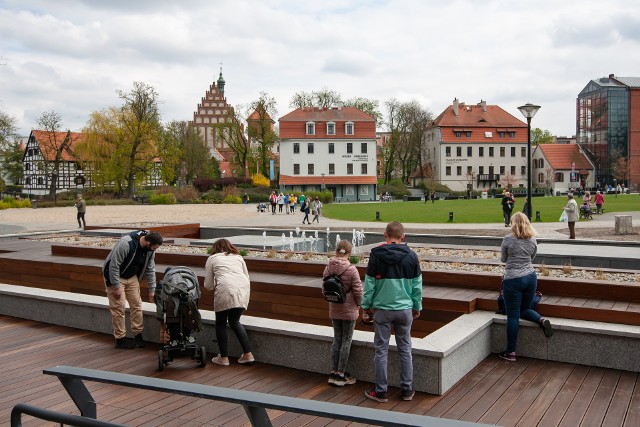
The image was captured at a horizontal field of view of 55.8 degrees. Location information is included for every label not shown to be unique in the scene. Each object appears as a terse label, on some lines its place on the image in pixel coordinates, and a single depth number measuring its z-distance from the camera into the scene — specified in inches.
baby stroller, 269.3
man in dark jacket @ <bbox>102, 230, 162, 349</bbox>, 305.7
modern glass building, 3688.5
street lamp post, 768.9
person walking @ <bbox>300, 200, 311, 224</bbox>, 1396.4
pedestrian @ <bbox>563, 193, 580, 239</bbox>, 780.0
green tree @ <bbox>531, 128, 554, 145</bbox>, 4724.4
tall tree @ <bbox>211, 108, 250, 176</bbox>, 3191.4
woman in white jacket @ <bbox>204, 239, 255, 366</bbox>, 273.4
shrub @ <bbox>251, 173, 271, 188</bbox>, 3112.7
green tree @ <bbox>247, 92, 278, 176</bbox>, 3184.1
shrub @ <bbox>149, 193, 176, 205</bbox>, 2443.4
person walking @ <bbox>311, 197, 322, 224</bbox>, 1424.2
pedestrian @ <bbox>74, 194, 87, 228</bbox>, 1164.5
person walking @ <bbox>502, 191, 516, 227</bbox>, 1066.1
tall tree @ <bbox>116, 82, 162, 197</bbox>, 2677.2
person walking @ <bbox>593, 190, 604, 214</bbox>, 1389.0
